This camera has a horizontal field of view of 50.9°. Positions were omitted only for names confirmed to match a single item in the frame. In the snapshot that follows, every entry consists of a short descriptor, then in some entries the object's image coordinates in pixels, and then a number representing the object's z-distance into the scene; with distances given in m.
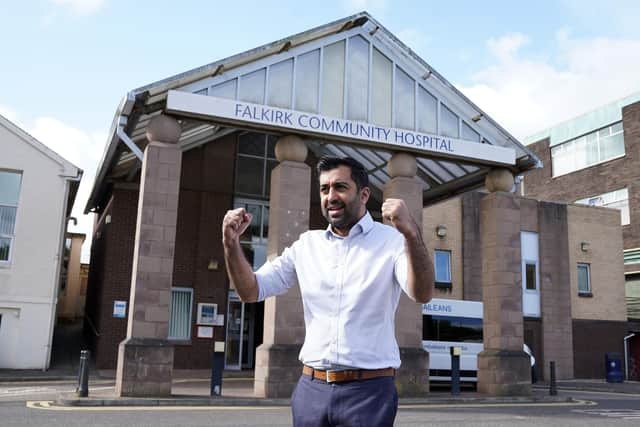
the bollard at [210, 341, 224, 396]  12.70
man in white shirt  3.07
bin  25.36
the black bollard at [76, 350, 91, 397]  11.79
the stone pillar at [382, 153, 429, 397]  14.50
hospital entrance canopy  14.01
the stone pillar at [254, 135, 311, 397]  13.15
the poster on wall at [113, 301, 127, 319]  20.31
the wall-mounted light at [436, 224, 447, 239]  25.44
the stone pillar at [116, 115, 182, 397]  12.33
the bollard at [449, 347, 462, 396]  14.77
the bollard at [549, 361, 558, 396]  16.12
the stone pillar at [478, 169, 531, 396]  15.35
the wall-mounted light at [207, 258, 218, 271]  21.65
